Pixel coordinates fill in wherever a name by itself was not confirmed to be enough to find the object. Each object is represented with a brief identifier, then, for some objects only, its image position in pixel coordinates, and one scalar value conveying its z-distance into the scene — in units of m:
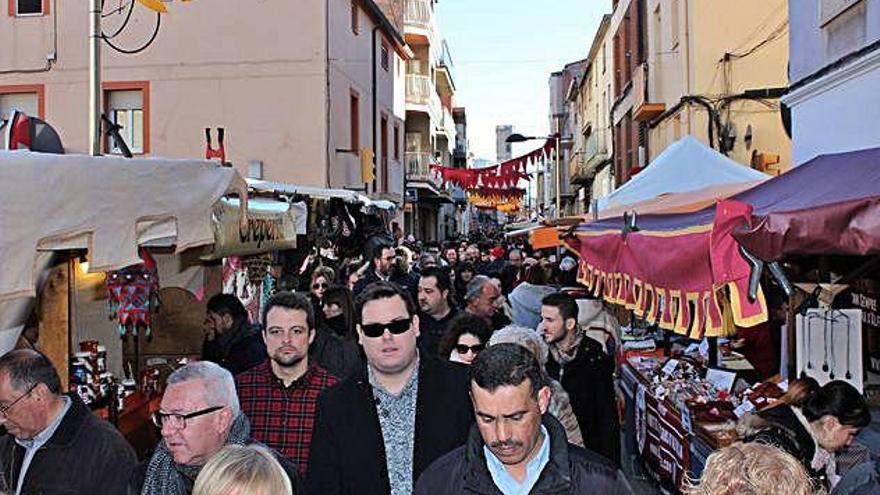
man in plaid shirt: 4.30
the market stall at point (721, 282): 3.72
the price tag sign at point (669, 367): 8.49
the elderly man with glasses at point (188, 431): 3.36
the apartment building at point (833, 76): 6.49
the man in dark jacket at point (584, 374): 5.64
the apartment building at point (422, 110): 32.25
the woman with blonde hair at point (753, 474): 2.62
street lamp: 24.97
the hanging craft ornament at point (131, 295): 6.99
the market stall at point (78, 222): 3.59
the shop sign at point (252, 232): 5.79
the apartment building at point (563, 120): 50.84
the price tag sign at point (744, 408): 6.50
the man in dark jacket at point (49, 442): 3.77
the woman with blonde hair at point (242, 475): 2.71
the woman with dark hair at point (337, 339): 5.75
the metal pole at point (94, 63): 7.95
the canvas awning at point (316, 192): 8.72
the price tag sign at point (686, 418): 6.82
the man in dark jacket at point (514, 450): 2.97
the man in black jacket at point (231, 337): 5.99
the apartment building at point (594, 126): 29.66
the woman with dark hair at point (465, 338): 5.07
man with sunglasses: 3.62
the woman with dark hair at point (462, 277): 12.91
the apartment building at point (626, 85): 20.75
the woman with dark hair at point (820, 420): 4.68
